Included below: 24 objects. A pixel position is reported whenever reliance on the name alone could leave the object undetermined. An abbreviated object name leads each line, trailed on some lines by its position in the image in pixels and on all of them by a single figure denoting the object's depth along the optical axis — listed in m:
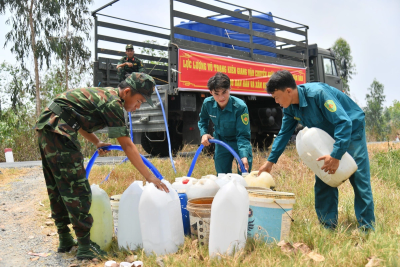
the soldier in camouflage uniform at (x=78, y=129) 2.67
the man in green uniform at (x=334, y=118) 2.67
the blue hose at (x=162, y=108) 6.36
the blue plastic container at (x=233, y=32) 7.77
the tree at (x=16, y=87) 14.77
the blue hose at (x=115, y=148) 2.79
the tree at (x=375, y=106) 26.20
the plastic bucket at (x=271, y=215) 2.60
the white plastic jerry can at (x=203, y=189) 2.97
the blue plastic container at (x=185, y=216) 2.96
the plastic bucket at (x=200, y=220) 2.64
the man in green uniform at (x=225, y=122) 3.71
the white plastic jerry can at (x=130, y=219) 2.82
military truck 6.57
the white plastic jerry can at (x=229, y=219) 2.40
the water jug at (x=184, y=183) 3.10
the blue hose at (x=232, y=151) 3.41
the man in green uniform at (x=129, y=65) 7.44
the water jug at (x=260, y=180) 3.23
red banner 6.49
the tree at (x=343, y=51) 26.77
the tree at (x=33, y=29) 14.67
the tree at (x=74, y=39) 16.52
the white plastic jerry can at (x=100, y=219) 2.98
